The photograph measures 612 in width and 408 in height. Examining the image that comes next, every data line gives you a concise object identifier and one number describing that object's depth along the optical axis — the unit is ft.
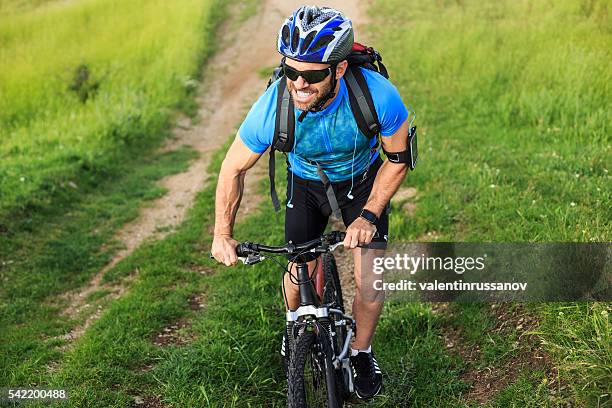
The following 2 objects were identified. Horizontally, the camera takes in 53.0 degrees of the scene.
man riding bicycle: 13.08
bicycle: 12.78
